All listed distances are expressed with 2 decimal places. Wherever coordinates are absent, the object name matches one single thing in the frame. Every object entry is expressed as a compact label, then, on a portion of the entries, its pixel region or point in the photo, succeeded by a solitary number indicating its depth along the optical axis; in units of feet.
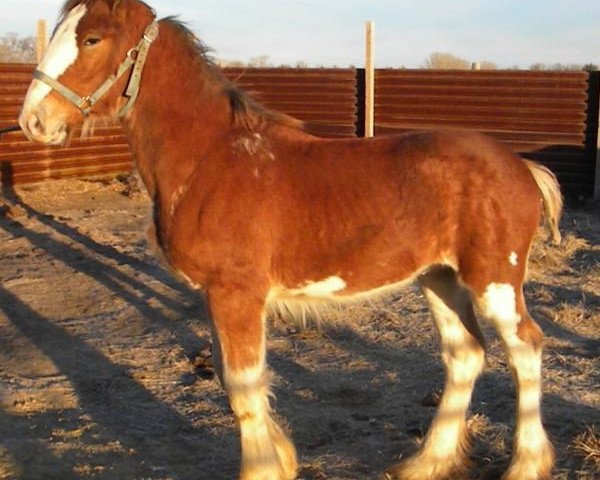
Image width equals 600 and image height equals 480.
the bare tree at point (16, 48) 138.00
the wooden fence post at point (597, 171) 38.68
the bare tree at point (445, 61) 138.10
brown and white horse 12.17
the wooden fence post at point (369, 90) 45.78
